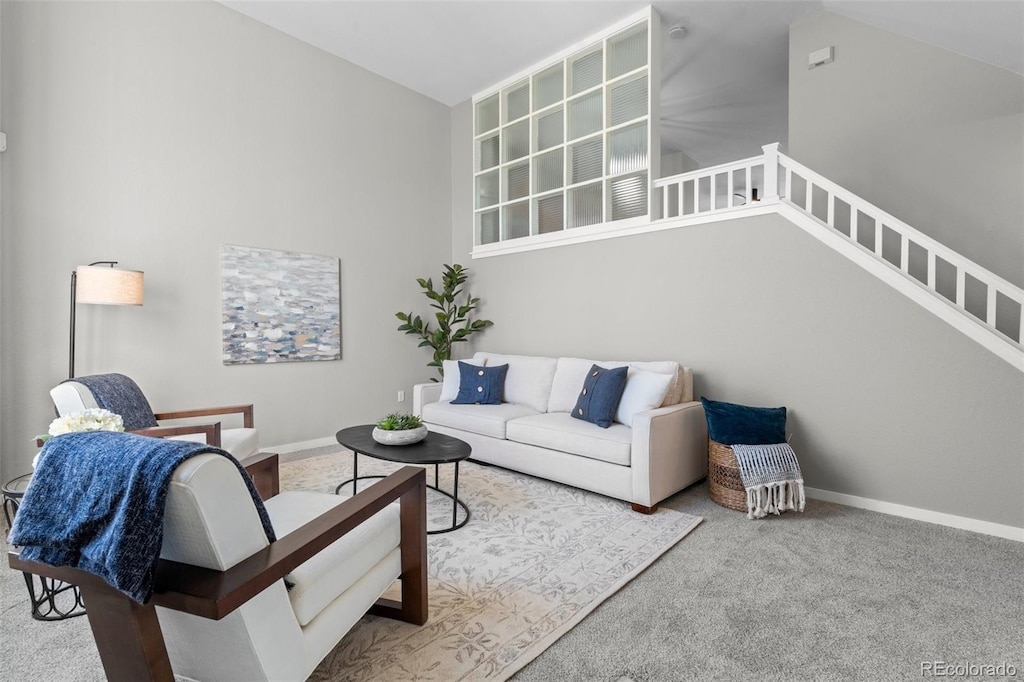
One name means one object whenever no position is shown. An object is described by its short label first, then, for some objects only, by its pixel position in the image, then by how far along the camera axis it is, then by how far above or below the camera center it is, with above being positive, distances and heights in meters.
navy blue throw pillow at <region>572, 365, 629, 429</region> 3.46 -0.45
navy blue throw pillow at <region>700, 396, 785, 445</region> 3.03 -0.56
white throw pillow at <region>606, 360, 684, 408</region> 3.46 -0.27
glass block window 4.23 +1.84
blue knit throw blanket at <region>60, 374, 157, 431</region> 2.80 -0.37
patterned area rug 1.66 -1.08
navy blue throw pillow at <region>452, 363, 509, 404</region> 4.36 -0.45
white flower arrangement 1.53 -0.28
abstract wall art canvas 4.15 +0.25
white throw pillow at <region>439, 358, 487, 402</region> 4.59 -0.44
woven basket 2.99 -0.89
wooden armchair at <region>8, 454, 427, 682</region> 1.04 -0.62
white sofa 3.00 -0.68
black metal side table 1.89 -1.05
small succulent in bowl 2.84 -0.56
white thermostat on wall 3.89 +2.20
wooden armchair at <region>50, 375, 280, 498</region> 2.36 -0.54
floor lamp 3.04 +0.30
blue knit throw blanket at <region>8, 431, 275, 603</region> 0.99 -0.36
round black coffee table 2.65 -0.65
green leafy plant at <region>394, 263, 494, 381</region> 5.45 +0.16
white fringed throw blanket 2.89 -0.85
